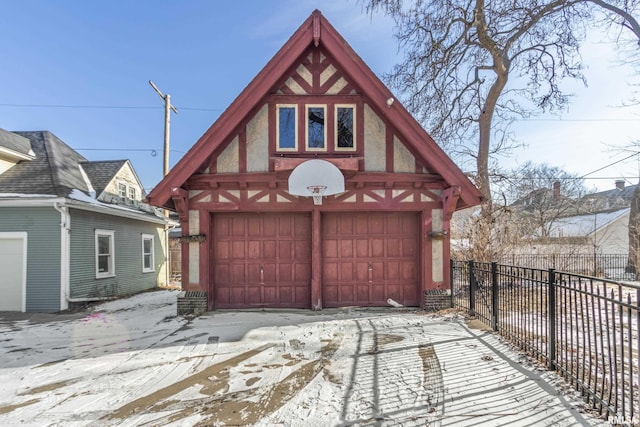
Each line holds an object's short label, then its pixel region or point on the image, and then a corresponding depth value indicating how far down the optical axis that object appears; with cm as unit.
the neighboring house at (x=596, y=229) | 1891
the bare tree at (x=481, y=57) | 1327
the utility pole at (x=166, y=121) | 1548
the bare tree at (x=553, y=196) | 3009
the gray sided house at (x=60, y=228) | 952
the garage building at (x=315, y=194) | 769
